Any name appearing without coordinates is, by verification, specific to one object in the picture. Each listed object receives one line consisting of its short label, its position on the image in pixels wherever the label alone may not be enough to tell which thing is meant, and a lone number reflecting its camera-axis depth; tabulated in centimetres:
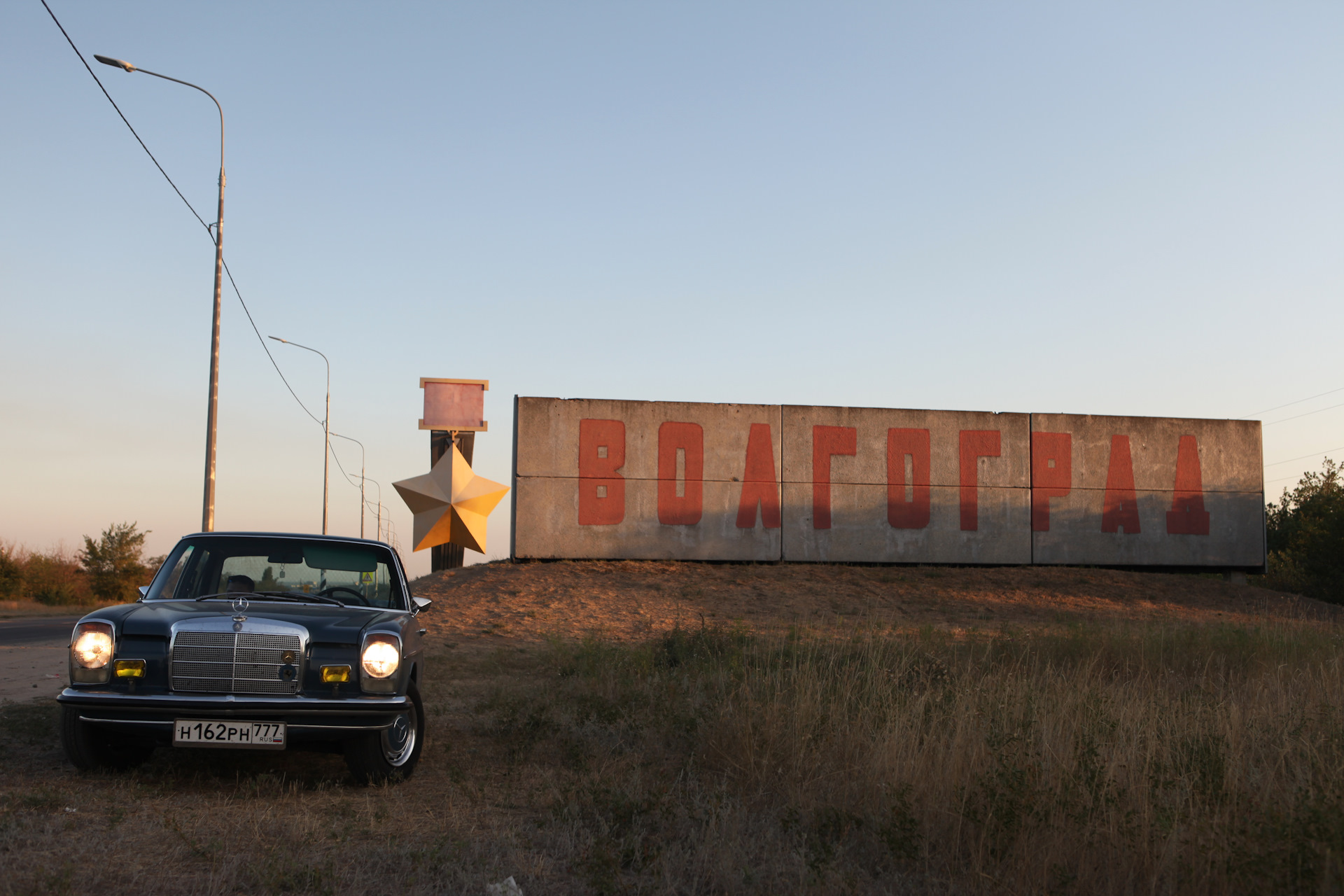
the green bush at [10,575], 3569
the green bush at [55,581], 3444
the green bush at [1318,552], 2575
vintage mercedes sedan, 507
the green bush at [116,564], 3719
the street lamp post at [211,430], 1619
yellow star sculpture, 2281
